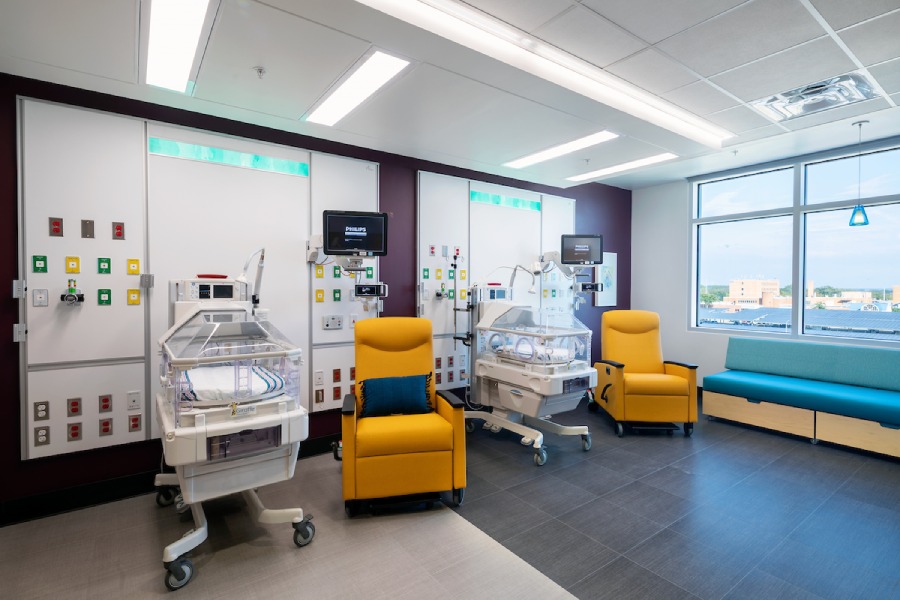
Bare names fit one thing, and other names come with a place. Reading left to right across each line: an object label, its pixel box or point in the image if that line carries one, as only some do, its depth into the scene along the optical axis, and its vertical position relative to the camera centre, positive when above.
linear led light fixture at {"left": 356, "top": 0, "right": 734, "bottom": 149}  2.29 +1.50
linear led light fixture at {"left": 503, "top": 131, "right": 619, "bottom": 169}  3.90 +1.41
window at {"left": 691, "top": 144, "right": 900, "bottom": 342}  4.49 +0.52
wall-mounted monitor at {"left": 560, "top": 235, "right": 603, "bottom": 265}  5.04 +0.50
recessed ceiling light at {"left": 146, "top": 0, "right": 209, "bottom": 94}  2.14 +1.39
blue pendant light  4.09 +0.74
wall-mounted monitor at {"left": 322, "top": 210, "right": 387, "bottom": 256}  3.42 +0.47
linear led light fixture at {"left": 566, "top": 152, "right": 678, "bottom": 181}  4.61 +1.45
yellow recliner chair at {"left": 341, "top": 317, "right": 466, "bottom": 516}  2.68 -0.88
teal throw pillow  3.09 -0.75
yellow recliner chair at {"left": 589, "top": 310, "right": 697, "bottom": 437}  4.25 -0.86
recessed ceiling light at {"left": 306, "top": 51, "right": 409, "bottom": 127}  2.65 +1.40
